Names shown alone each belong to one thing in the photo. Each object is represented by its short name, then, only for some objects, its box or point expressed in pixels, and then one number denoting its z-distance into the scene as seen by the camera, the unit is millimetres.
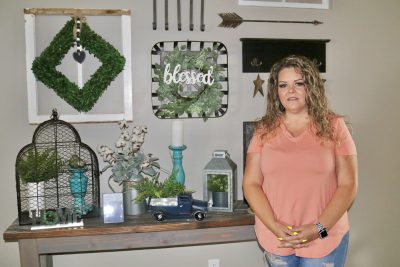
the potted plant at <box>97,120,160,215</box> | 1991
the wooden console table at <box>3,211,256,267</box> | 1793
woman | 1567
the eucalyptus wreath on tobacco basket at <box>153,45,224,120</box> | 2203
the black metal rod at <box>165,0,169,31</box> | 2172
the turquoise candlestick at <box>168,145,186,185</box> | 2121
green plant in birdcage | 1865
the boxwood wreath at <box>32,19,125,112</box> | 2039
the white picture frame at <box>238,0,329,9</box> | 2279
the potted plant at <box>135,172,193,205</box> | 1967
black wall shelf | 2295
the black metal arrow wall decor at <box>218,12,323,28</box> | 2244
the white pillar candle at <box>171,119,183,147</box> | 2104
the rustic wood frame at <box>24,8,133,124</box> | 2057
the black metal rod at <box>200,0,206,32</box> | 2221
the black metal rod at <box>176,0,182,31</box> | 2190
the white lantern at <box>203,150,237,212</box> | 2057
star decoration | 2303
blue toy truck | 1938
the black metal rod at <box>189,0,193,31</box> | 2205
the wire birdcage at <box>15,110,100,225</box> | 1889
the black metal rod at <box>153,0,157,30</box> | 2166
